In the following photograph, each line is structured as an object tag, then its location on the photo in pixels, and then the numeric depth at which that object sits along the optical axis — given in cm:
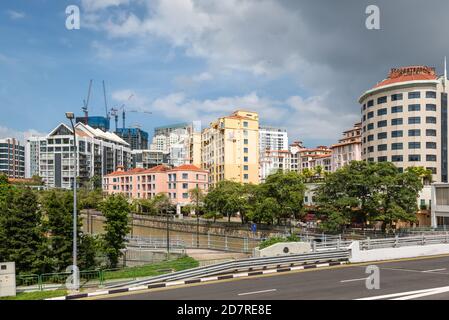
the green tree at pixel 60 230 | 3203
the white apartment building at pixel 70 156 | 14812
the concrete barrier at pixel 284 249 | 2423
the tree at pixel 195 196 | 8966
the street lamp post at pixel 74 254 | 1817
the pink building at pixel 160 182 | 10419
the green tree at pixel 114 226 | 3672
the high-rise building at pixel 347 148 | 12198
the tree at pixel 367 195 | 5147
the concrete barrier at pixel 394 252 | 2398
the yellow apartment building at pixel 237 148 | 10862
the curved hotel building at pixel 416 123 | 7781
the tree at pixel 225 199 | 7100
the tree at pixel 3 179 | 7934
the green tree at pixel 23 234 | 3159
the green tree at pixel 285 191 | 6272
